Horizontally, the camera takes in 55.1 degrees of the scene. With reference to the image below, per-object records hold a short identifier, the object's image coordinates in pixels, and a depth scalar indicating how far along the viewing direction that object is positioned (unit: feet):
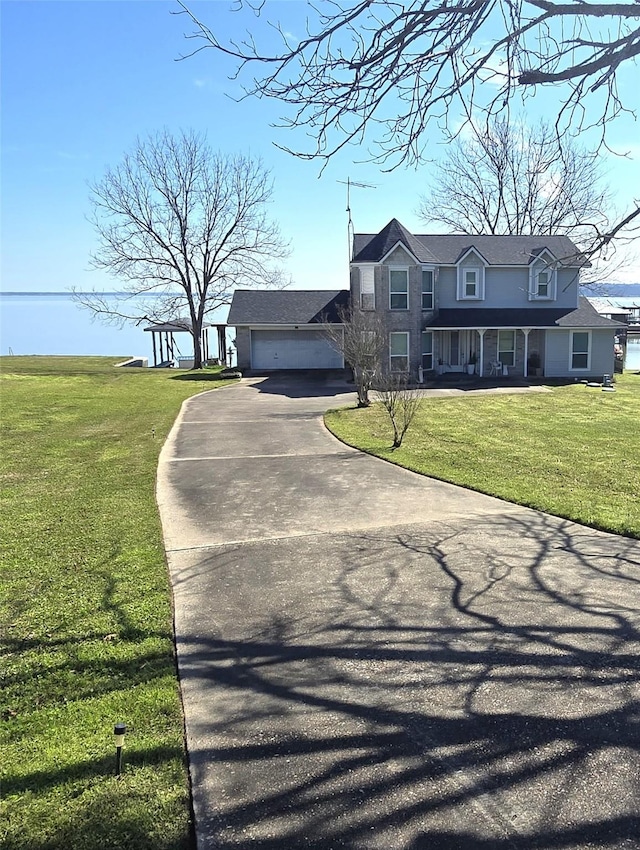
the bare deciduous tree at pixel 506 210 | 130.00
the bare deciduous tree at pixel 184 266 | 130.00
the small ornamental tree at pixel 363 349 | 64.18
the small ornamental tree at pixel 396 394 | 44.34
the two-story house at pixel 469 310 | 90.38
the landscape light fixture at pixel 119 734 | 9.75
